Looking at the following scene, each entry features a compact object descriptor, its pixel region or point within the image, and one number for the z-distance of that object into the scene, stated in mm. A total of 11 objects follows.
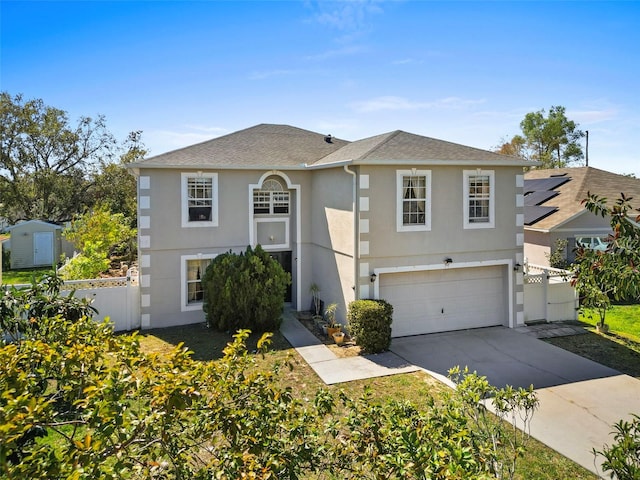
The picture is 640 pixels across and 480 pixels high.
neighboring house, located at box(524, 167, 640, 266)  21500
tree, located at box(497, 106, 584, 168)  45938
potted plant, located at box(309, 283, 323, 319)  16488
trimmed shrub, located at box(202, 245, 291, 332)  14173
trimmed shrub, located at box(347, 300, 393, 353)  12484
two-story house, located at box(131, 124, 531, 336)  13609
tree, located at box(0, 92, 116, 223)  33969
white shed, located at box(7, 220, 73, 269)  27312
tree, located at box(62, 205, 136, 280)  17312
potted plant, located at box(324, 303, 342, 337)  13961
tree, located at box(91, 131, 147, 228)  33875
